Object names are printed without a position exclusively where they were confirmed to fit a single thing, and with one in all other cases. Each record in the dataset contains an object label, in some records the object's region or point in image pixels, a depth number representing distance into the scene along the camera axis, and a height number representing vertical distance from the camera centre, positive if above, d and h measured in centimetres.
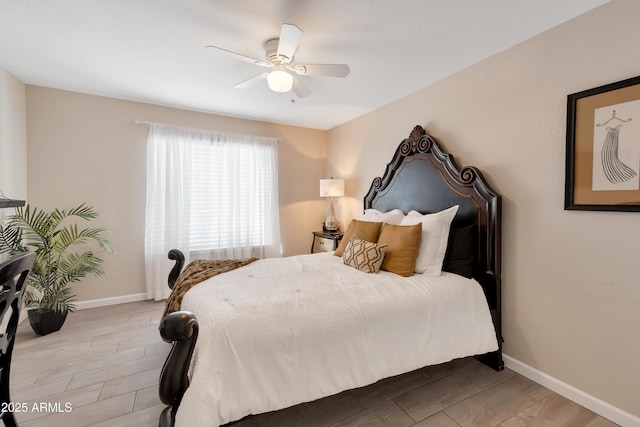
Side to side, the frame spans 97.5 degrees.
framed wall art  159 +36
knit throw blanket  194 -54
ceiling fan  188 +101
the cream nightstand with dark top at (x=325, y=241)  375 -50
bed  129 -65
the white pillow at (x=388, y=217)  280 -11
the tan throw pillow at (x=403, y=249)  226 -35
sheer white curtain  356 +10
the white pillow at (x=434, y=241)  225 -29
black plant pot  261 -110
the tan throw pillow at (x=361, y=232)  269 -25
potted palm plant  258 -55
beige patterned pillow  233 -42
